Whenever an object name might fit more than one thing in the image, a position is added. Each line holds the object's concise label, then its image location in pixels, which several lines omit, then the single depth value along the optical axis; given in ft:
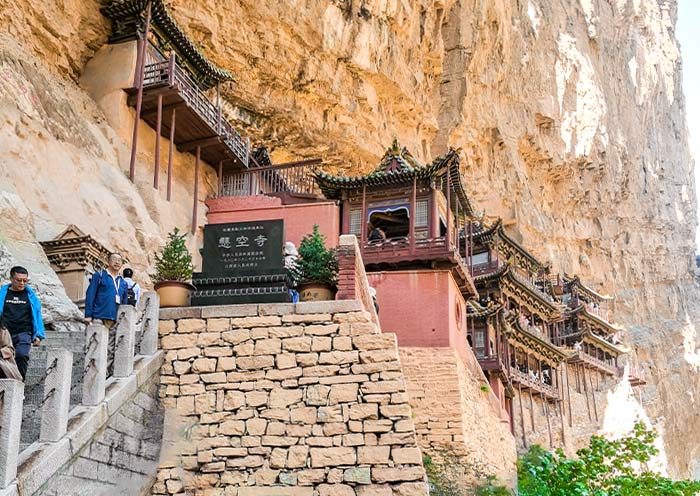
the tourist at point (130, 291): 30.30
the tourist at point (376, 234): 65.12
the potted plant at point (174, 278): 31.40
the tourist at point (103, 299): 28.63
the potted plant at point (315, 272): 32.45
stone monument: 31.22
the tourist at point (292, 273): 31.91
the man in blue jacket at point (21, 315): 23.95
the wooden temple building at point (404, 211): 60.90
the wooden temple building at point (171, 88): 69.21
